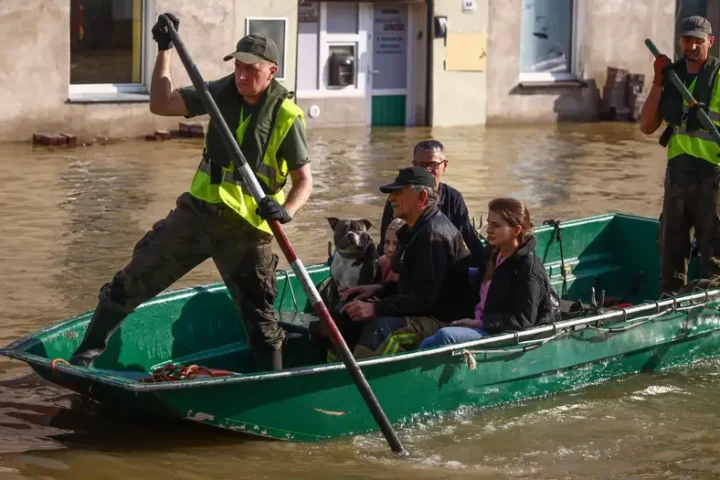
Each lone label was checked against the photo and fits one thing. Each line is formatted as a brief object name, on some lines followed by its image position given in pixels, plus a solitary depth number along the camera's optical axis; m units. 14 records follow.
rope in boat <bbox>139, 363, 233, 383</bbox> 7.17
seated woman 7.65
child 8.15
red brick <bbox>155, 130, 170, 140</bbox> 19.03
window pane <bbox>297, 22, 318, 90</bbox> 20.80
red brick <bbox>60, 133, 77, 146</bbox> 18.09
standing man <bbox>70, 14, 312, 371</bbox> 7.27
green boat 7.02
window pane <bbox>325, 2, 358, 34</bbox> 21.11
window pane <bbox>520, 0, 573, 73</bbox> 22.86
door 21.61
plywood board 21.73
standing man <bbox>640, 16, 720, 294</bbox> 9.20
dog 8.27
